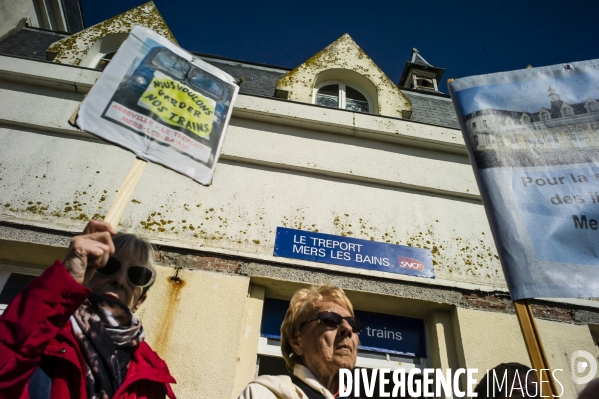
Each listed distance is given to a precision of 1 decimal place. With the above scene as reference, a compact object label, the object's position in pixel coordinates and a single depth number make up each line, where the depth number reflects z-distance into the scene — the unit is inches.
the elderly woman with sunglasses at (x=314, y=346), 71.7
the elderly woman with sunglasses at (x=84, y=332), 54.2
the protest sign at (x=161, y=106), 96.3
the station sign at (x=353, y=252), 165.2
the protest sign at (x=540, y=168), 79.3
